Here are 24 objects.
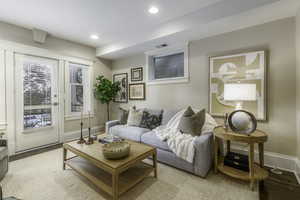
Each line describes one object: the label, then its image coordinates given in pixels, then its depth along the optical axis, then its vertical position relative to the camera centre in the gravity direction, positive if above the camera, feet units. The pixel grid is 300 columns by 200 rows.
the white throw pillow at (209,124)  7.63 -1.45
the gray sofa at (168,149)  6.28 -2.48
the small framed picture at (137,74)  12.65 +2.36
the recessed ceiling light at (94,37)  10.78 +5.01
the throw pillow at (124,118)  10.84 -1.48
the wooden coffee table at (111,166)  4.91 -3.14
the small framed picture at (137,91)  12.56 +0.74
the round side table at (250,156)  5.57 -2.49
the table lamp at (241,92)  6.09 +0.30
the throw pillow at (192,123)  7.27 -1.28
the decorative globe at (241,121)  5.90 -0.96
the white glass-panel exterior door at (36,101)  9.32 -0.11
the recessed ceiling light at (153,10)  7.40 +4.86
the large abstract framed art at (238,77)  7.34 +1.23
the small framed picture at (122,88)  13.88 +1.14
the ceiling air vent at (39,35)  9.62 +4.56
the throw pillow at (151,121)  9.68 -1.55
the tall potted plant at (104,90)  13.04 +0.90
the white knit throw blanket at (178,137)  6.48 -1.99
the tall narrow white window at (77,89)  11.87 +0.97
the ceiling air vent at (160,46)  10.37 +4.05
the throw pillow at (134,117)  10.08 -1.37
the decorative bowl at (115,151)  5.21 -1.97
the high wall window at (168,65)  10.26 +2.78
